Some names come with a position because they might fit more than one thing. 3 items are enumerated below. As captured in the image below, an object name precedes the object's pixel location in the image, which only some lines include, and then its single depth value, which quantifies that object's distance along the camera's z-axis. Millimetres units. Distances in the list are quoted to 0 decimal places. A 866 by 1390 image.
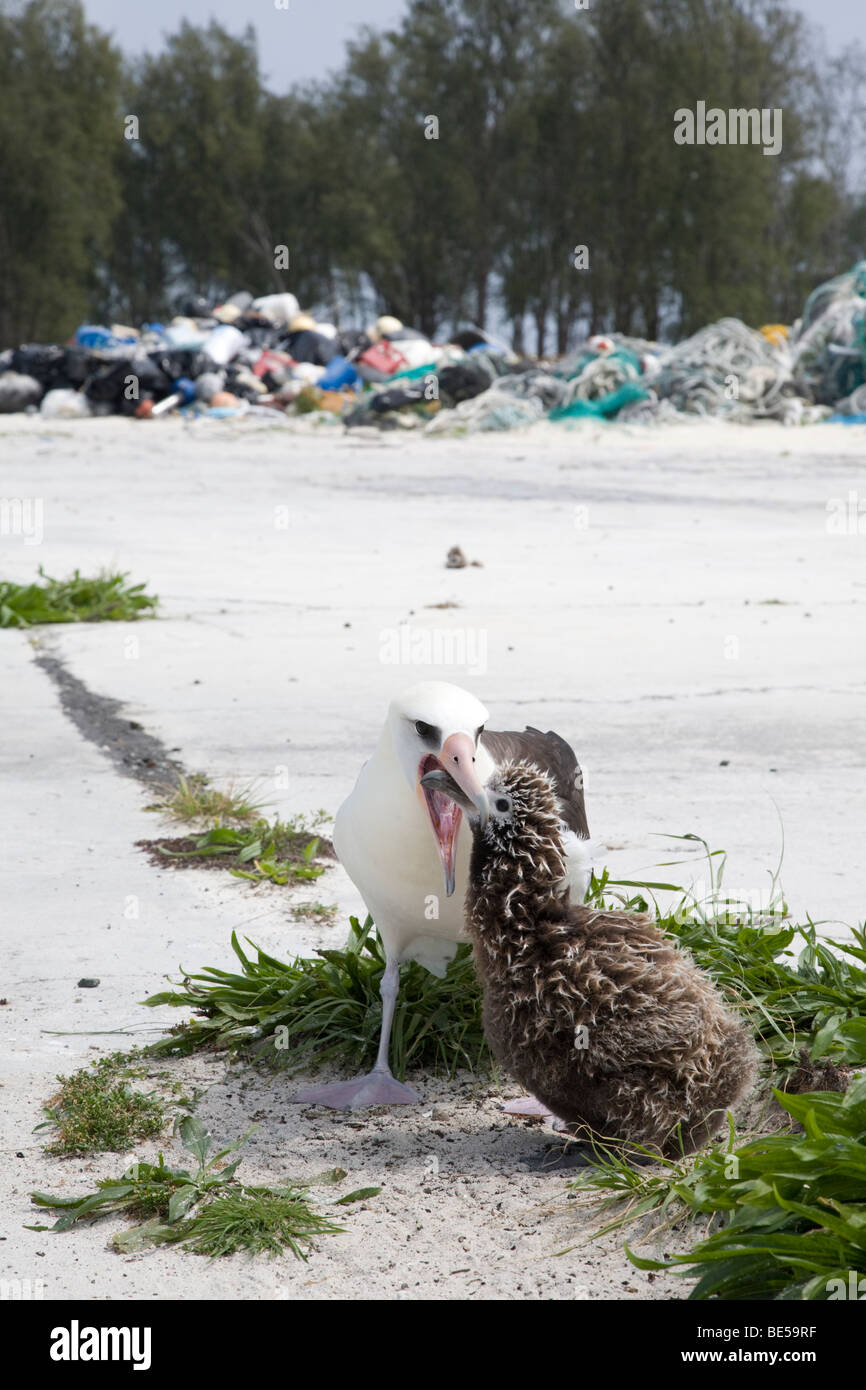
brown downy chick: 2703
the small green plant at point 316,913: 4039
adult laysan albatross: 2875
